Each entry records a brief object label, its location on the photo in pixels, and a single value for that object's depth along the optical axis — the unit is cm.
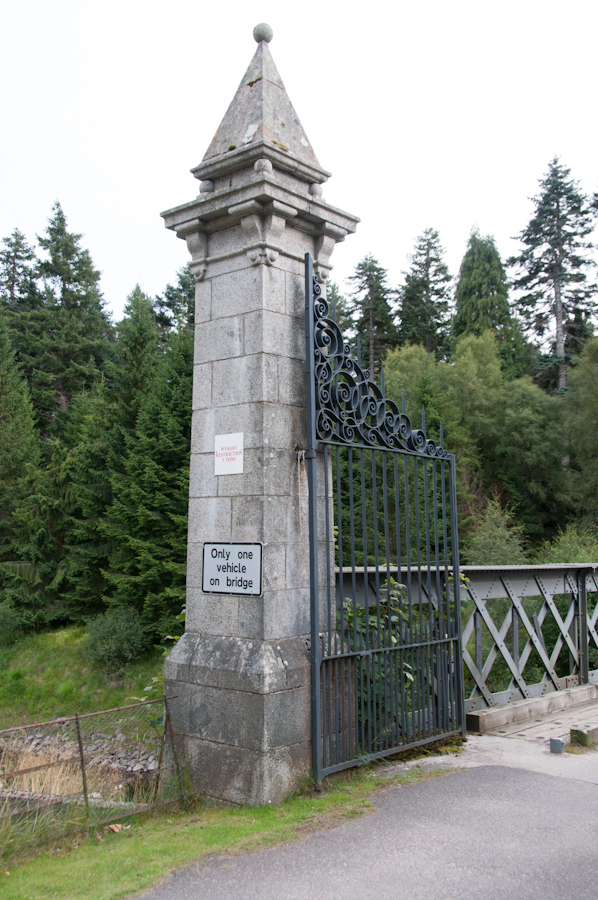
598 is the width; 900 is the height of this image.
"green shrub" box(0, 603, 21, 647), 2455
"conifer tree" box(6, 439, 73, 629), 2559
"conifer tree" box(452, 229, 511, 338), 4653
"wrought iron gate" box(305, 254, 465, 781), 498
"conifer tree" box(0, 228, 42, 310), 4550
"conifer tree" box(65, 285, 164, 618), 2445
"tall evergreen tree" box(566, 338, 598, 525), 3009
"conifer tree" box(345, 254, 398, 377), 4815
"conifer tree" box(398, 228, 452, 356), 4969
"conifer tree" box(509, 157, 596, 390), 4066
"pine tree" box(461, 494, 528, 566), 2381
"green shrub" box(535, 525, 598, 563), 1766
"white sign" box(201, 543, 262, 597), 485
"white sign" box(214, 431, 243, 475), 505
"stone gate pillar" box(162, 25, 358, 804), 471
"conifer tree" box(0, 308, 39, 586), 2962
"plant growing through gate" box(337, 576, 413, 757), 523
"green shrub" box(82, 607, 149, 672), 2092
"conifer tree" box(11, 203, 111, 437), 3994
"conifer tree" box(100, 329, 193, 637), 2125
